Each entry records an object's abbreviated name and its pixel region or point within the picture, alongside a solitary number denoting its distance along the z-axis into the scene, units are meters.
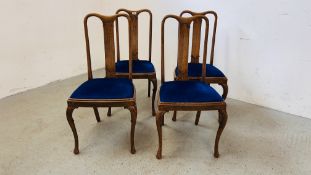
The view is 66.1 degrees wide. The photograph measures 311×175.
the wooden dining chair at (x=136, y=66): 2.27
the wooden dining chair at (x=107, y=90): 1.68
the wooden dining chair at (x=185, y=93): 1.65
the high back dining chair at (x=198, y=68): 2.11
